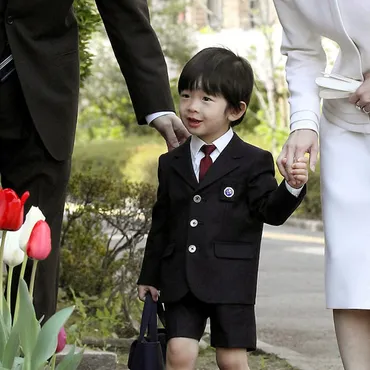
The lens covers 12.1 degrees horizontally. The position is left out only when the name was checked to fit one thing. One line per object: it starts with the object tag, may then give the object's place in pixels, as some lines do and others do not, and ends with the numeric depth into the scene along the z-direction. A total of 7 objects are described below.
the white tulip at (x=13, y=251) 4.40
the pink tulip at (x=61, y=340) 4.55
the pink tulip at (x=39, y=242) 4.07
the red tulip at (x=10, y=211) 4.08
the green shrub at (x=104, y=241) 9.79
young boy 5.53
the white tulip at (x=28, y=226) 4.22
